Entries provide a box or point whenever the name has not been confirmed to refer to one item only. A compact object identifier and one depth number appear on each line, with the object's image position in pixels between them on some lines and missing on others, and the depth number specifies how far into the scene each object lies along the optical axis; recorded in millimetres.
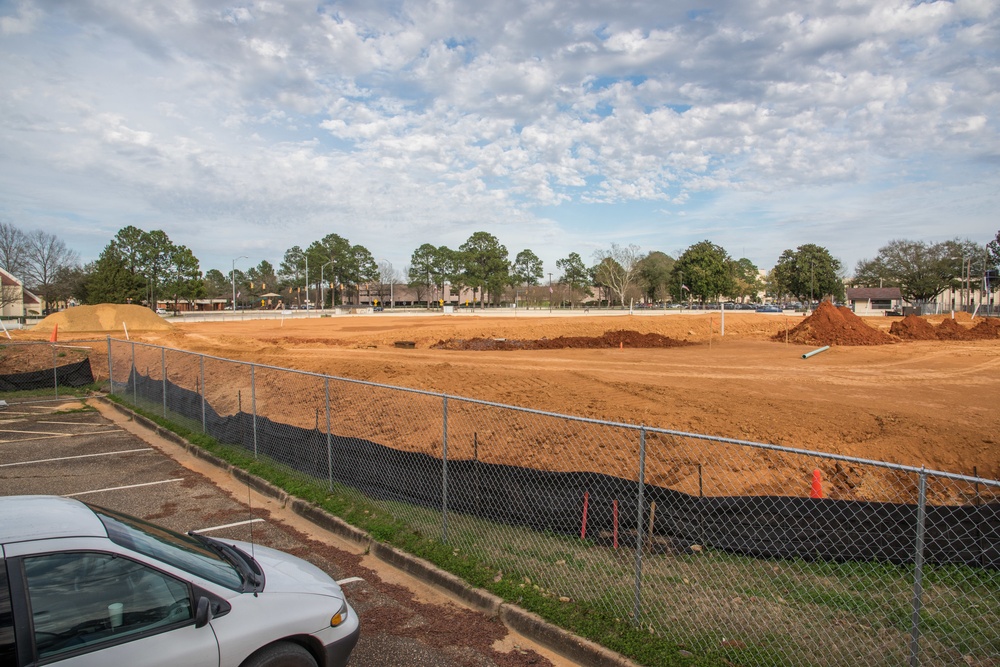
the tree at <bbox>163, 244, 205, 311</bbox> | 88875
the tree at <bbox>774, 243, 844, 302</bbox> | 101312
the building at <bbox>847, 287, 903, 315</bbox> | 87812
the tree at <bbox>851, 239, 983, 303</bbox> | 90562
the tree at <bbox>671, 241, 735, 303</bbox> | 100812
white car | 2875
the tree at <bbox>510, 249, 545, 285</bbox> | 135625
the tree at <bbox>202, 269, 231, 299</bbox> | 147050
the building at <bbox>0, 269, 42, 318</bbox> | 59125
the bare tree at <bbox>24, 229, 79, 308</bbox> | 82250
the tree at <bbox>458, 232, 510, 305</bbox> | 114500
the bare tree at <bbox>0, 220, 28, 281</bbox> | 80062
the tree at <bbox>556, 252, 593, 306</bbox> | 128375
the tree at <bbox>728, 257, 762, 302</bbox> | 155938
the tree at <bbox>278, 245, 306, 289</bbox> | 134375
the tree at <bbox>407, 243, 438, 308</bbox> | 117250
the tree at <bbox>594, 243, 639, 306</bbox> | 107500
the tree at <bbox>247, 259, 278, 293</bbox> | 161462
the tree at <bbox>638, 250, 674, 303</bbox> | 117312
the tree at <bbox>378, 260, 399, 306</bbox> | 132000
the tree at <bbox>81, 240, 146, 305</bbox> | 75750
